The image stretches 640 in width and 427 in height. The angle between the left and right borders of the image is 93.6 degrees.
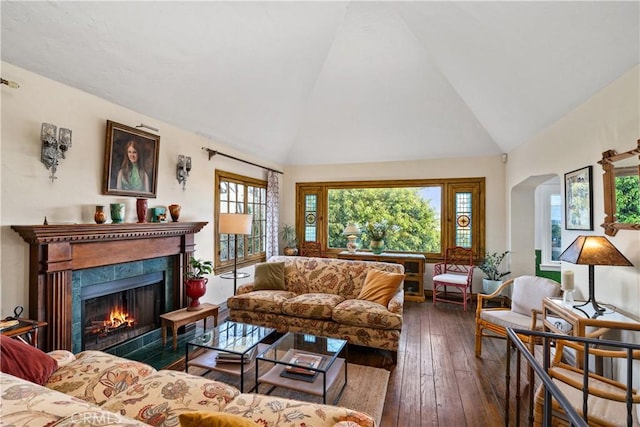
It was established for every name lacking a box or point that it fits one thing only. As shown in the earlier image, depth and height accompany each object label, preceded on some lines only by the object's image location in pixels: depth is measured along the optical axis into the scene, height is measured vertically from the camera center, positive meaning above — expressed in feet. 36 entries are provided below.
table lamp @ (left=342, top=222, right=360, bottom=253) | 18.80 -1.20
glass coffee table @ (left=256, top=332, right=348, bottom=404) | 7.12 -3.76
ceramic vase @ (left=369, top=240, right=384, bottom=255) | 18.20 -1.80
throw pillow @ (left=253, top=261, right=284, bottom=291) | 13.08 -2.70
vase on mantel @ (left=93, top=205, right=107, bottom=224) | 8.95 -0.04
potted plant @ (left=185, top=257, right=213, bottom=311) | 11.71 -2.78
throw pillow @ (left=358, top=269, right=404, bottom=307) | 11.27 -2.70
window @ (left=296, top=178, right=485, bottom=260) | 18.03 +0.30
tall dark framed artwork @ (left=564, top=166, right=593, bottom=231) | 8.61 +0.55
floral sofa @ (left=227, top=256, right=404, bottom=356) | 10.16 -3.29
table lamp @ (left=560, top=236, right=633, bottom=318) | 6.90 -0.88
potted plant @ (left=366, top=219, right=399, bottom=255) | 18.23 -1.20
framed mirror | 6.75 +0.67
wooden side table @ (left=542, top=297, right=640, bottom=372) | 5.86 -2.27
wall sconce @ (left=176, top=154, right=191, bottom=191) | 12.36 +1.93
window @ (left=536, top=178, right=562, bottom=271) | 17.81 -0.37
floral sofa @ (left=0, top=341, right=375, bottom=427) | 3.65 -3.08
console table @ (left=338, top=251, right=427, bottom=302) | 17.12 -3.09
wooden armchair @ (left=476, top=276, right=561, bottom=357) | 9.29 -3.12
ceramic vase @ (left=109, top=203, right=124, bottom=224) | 9.52 +0.06
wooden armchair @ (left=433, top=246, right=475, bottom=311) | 16.30 -3.10
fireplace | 7.61 -1.21
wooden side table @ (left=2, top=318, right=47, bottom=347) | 6.53 -2.59
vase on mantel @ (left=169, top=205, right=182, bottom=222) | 11.61 +0.16
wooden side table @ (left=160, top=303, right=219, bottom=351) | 10.45 -3.70
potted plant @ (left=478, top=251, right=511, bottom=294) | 16.07 -3.03
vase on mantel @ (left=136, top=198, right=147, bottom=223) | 10.38 +0.21
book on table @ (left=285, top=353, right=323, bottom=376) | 7.25 -3.74
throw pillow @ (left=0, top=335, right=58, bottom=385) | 5.36 -2.75
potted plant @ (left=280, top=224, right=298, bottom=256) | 21.01 -1.49
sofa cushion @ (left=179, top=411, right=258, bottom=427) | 3.11 -2.14
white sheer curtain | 19.08 +0.17
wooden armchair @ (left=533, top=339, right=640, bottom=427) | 4.85 -3.24
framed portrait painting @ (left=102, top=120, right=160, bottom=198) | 9.57 +1.83
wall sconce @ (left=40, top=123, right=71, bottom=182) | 7.88 +1.87
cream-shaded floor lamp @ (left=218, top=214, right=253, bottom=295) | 12.89 -0.36
